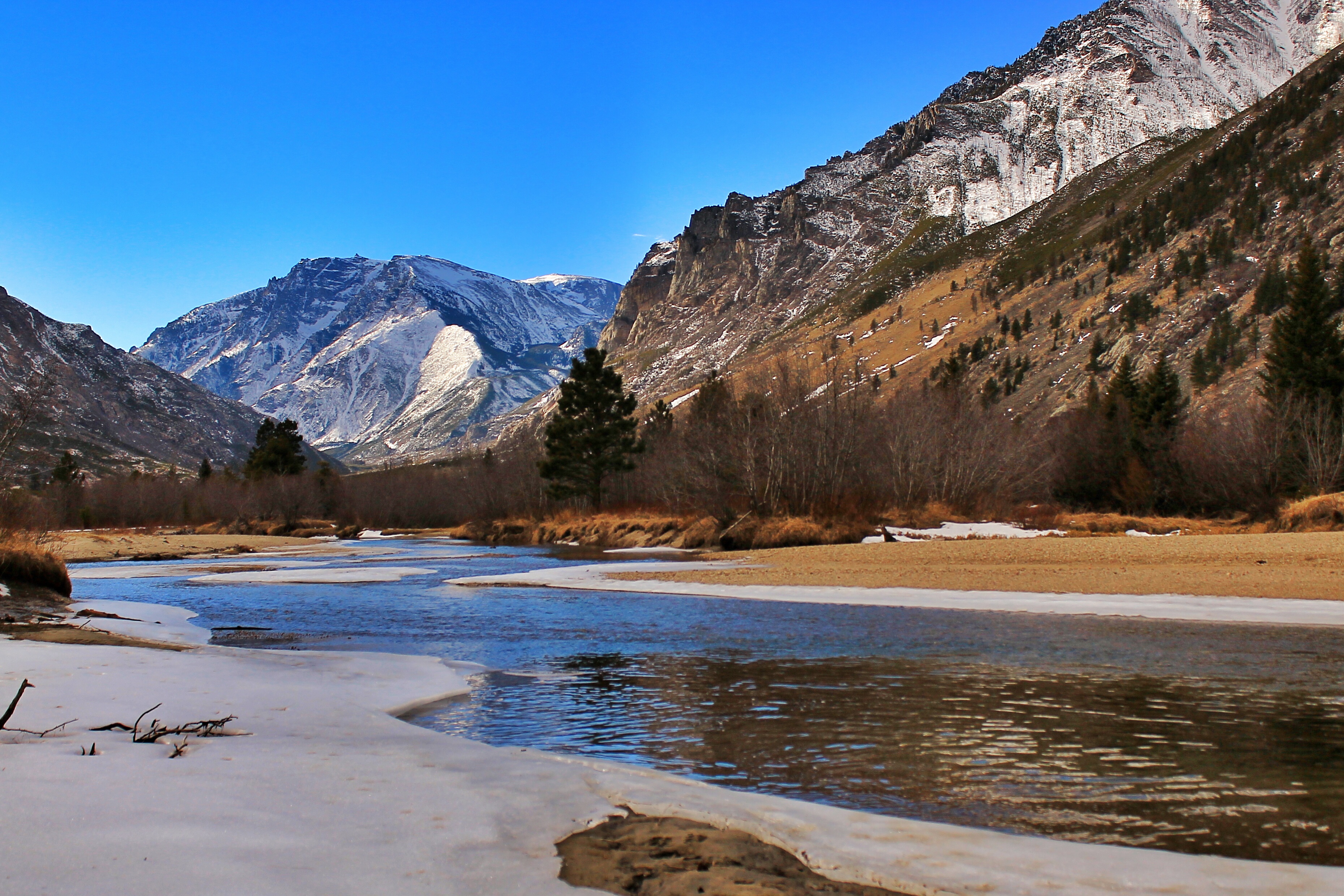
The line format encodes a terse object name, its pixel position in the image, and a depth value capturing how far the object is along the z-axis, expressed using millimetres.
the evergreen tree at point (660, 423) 91375
